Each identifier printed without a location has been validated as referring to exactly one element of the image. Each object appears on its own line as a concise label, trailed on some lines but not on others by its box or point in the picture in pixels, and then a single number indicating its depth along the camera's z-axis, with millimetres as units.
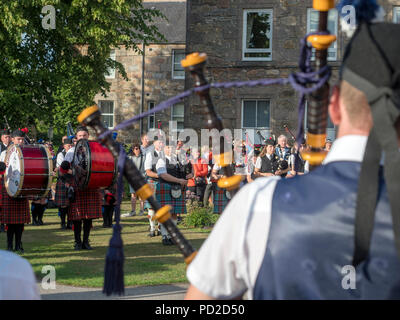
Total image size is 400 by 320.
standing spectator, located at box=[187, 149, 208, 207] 14000
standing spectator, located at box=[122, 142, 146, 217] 13545
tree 16750
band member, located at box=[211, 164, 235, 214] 12586
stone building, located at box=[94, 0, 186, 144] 29766
